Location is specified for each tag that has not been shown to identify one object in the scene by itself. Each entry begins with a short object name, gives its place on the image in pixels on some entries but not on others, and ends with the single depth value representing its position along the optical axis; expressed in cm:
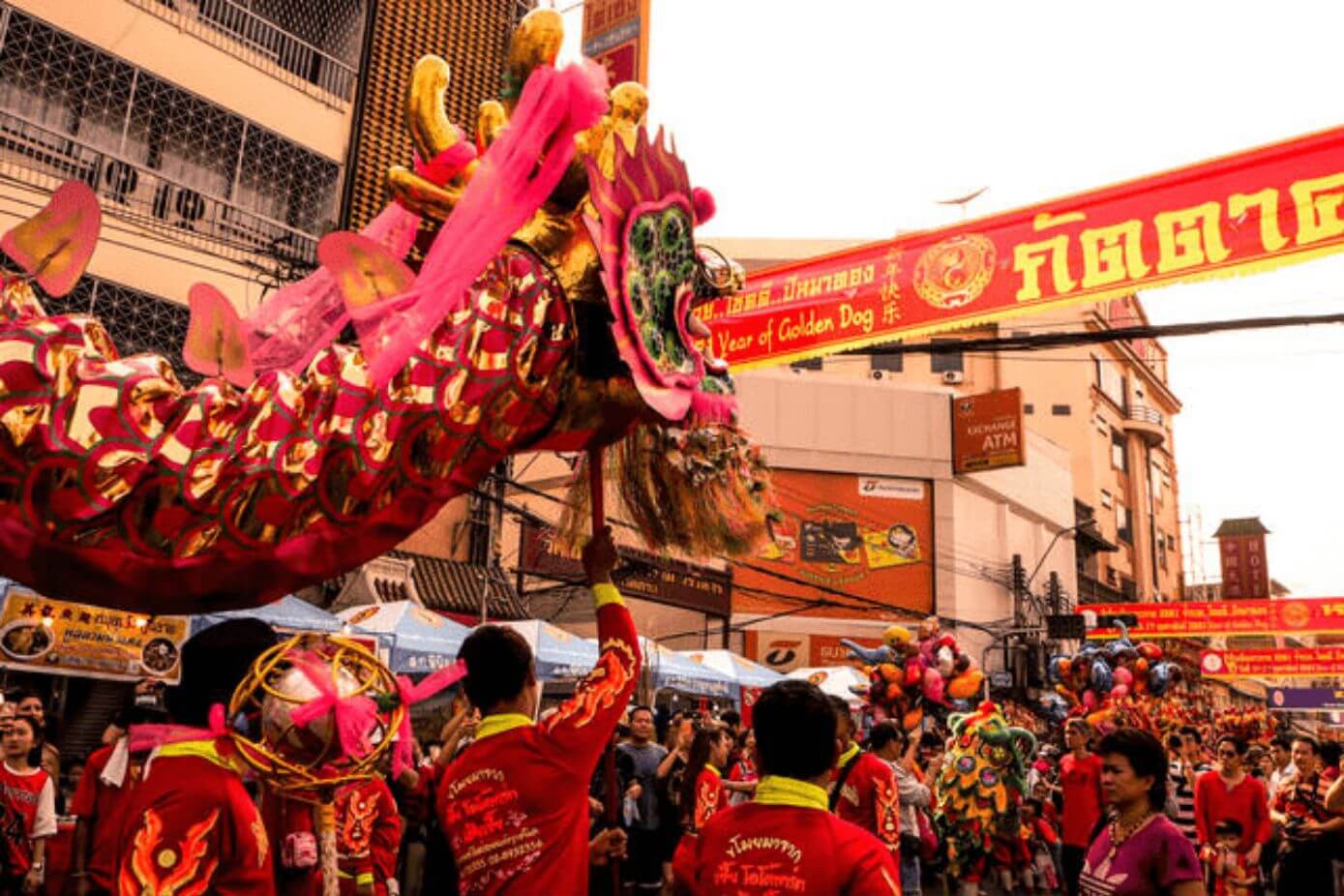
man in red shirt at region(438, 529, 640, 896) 287
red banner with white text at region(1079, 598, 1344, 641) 2822
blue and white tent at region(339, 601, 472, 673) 1079
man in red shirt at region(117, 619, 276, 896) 239
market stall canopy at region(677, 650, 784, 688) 1642
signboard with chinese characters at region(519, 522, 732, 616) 2025
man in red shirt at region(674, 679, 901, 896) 247
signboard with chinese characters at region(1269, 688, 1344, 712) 3538
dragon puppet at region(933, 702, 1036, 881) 916
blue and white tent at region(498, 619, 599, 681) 1214
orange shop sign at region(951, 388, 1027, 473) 3039
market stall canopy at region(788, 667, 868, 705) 1702
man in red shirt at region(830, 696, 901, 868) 543
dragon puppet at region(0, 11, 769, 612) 222
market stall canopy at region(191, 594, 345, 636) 1021
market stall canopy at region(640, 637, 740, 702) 1429
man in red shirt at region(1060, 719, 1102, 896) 841
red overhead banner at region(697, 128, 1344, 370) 610
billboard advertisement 3033
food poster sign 923
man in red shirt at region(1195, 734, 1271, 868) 807
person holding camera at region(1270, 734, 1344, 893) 558
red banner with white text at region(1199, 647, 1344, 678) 3167
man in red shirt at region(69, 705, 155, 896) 498
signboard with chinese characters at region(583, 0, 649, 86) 1252
